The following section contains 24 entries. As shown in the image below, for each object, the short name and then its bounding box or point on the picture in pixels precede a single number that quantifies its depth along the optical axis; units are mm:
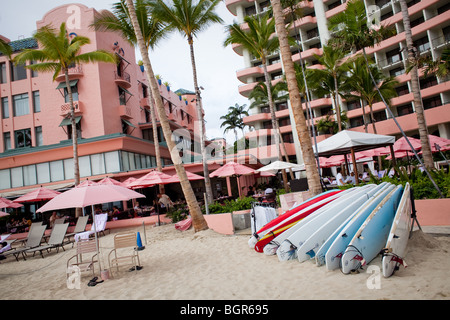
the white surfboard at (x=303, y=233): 5762
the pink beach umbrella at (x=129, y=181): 14908
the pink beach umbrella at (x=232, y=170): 14180
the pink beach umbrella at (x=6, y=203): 12954
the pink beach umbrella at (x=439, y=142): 14484
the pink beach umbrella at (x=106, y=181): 12862
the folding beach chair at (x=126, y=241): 6423
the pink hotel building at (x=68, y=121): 22531
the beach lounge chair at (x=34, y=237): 10703
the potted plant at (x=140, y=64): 30044
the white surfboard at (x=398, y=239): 4219
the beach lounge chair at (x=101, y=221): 12611
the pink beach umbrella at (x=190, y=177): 14502
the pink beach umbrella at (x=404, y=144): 14355
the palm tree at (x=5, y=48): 12804
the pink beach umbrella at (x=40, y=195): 14441
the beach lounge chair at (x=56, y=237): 10406
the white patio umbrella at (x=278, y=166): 13928
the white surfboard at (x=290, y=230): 6070
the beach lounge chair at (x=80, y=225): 13148
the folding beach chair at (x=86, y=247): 6381
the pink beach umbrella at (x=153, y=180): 13357
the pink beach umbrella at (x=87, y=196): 5773
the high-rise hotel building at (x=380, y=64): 28250
